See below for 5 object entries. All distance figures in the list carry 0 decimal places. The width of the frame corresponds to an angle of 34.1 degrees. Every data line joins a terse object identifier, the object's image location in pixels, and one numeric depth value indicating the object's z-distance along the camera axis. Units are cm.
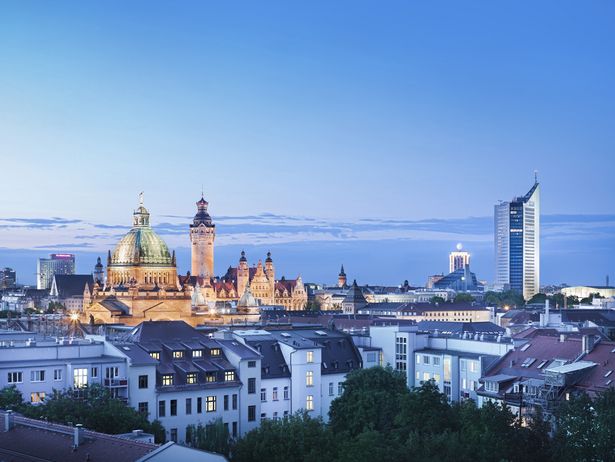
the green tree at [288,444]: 6612
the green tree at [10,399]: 7138
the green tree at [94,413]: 6806
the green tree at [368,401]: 8081
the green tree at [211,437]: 7456
